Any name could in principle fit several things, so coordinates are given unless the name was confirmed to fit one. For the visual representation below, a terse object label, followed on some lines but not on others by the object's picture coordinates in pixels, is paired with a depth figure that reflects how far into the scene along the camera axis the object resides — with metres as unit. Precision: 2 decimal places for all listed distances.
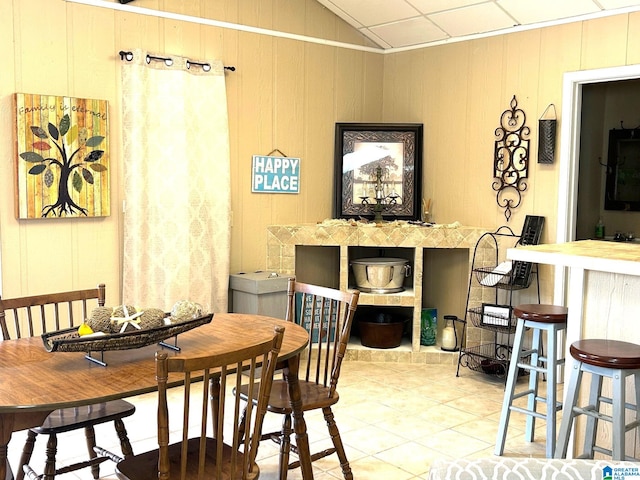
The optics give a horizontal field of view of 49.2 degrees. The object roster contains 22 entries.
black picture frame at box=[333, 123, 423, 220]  5.52
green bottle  5.96
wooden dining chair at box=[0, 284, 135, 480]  2.59
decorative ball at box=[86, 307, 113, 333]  2.52
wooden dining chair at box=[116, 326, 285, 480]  1.95
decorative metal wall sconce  4.65
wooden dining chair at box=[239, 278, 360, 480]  2.87
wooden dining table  2.05
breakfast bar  2.80
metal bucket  5.19
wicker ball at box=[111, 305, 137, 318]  2.58
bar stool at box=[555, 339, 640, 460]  2.61
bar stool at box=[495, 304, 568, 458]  3.34
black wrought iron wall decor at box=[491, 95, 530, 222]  4.87
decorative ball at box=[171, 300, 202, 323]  2.67
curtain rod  4.40
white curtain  4.47
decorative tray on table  2.32
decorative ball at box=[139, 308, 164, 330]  2.55
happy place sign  5.14
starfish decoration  2.53
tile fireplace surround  5.09
